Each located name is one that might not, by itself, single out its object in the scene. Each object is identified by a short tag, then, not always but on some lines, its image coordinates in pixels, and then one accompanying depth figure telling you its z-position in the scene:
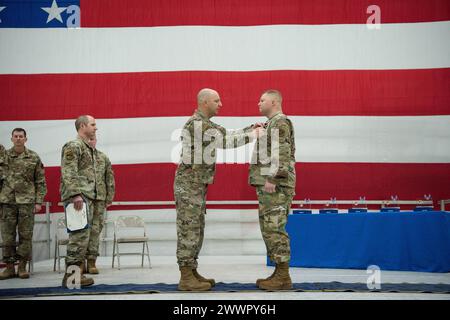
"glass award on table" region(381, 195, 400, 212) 6.82
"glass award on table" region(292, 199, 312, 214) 5.94
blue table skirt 5.18
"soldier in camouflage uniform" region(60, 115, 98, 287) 4.30
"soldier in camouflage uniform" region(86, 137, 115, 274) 5.63
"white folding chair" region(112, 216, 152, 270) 5.89
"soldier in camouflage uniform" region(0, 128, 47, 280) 5.36
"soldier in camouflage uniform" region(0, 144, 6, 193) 5.46
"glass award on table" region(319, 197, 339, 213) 6.86
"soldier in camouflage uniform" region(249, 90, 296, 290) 4.06
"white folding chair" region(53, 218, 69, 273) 5.77
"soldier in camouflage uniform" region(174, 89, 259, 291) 4.07
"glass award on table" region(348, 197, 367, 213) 6.98
